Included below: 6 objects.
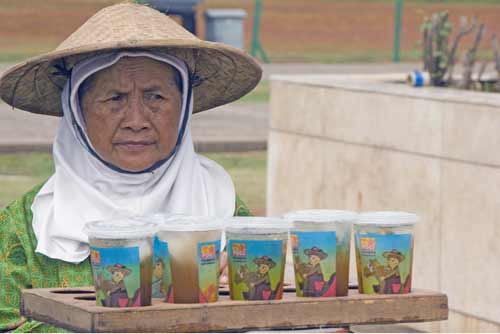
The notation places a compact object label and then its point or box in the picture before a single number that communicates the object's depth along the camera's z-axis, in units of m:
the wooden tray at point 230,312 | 4.61
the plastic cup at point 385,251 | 4.93
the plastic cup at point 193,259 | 4.72
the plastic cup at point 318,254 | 4.89
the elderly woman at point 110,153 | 5.74
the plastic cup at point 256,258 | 4.79
